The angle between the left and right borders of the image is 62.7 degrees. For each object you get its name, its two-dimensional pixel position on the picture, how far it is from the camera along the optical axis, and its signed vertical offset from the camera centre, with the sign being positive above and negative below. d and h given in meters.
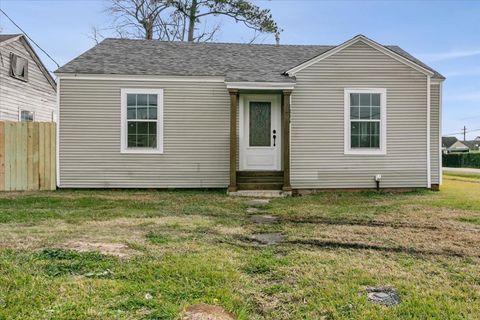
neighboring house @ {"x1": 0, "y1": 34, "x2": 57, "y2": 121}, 14.80 +2.85
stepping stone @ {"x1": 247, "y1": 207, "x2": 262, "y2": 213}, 7.22 -1.02
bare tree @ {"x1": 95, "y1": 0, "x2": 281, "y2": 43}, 20.31 +7.22
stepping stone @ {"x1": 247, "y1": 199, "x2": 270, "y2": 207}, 8.14 -1.01
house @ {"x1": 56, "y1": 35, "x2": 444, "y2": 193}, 10.16 +0.78
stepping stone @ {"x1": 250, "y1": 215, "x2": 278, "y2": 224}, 6.14 -1.03
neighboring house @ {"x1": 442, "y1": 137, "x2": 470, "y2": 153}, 71.05 +2.64
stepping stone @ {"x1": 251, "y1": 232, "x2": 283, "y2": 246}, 4.67 -1.03
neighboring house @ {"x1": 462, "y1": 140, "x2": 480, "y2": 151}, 70.60 +2.52
